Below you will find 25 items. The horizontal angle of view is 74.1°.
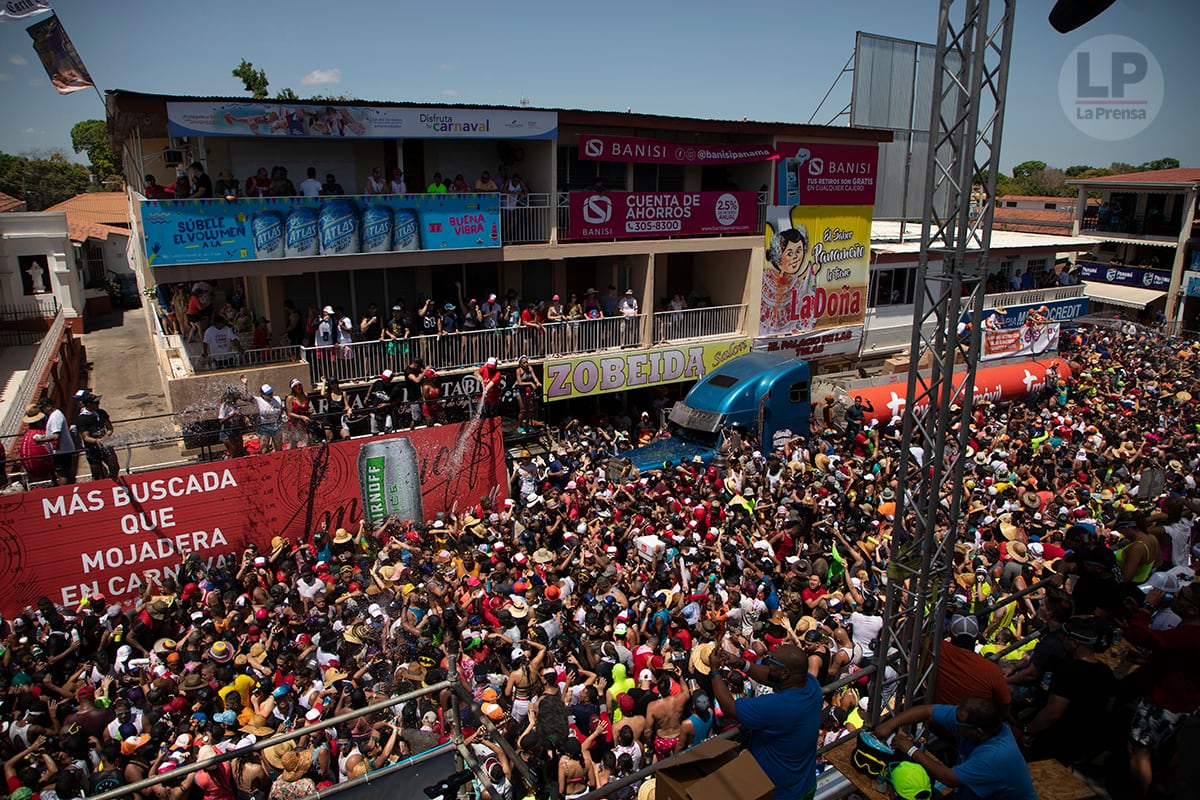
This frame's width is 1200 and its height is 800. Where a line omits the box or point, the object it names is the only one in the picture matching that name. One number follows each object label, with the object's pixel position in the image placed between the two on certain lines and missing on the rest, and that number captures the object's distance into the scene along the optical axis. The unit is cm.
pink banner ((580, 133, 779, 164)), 1817
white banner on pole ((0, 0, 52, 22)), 1666
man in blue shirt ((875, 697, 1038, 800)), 425
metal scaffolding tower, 544
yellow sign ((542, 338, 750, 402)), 1786
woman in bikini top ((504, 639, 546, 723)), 787
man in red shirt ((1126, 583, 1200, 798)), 495
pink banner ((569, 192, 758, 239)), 1825
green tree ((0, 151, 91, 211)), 6538
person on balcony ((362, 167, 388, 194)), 1595
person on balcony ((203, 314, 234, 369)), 1448
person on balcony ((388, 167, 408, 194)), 1608
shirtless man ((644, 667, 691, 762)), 724
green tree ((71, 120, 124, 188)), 7204
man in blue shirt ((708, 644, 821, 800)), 459
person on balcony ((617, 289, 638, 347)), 1894
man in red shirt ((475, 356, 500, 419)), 1598
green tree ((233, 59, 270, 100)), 4609
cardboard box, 422
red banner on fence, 1121
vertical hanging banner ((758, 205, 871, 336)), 2125
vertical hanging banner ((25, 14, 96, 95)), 1762
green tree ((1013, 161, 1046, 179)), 9662
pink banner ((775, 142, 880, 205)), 2091
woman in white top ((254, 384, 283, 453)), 1379
